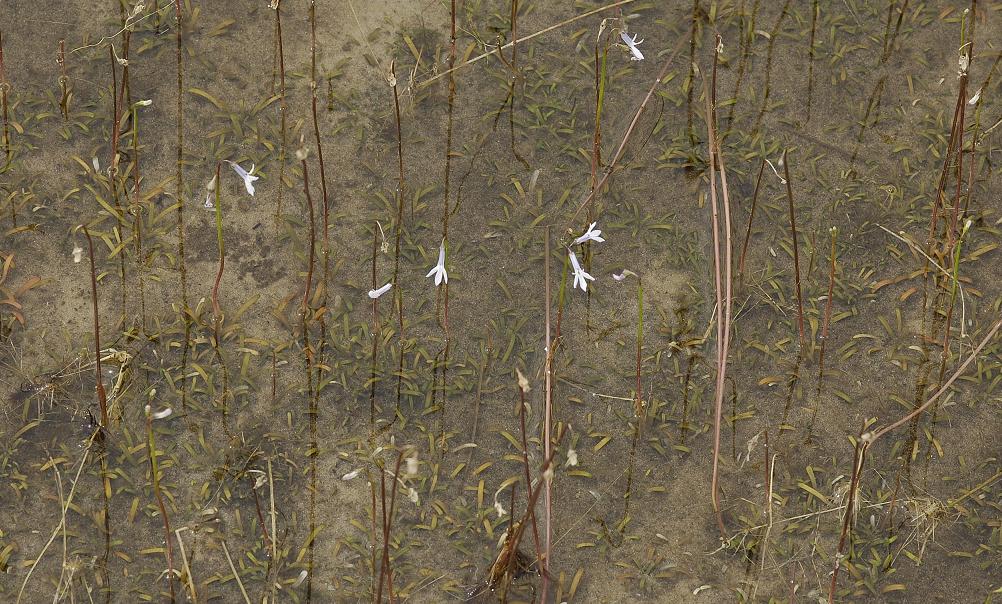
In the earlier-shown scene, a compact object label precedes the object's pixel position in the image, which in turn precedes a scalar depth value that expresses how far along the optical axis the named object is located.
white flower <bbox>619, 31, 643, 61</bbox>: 3.63
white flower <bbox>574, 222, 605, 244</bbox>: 3.33
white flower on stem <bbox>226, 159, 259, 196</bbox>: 3.23
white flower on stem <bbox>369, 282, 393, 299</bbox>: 3.23
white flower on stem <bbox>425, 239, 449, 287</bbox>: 3.27
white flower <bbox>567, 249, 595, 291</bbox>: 3.25
